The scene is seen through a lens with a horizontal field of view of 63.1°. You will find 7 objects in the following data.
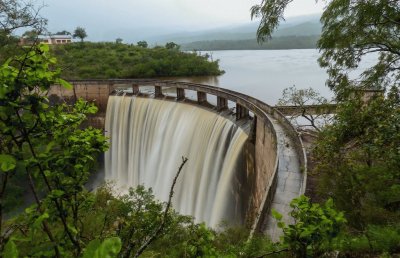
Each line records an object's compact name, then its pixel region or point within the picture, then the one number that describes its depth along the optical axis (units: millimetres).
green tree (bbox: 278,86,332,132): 12039
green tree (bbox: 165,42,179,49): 67875
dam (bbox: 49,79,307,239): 12570
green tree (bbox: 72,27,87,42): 80312
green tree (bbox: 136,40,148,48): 74138
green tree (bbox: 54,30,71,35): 75938
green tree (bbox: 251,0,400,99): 6637
